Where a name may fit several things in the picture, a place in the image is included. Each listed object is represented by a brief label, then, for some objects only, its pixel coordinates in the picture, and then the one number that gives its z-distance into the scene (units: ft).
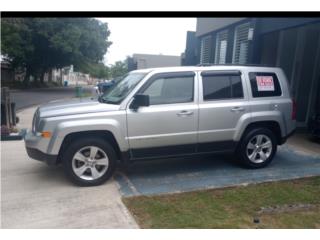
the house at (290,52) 30.22
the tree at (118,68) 214.69
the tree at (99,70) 142.22
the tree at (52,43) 101.46
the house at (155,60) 119.65
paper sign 18.12
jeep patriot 15.17
